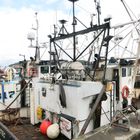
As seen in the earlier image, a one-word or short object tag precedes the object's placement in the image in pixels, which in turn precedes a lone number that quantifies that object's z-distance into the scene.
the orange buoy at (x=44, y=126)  4.36
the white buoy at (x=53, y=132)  4.10
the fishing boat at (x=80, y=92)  3.83
